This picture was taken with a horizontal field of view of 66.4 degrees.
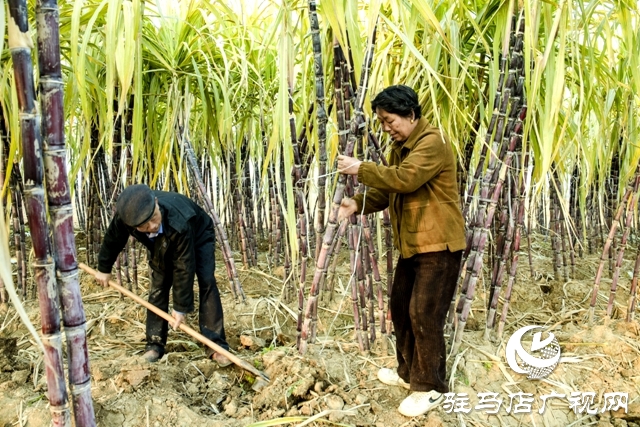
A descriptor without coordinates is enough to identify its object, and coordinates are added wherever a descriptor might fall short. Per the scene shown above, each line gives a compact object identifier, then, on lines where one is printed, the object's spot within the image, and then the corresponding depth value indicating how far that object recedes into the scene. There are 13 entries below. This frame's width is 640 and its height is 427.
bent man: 1.59
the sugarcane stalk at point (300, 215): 1.70
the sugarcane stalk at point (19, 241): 2.31
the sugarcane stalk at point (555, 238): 2.77
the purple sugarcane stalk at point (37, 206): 0.72
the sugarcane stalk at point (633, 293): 2.05
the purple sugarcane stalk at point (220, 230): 2.17
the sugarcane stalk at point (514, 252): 1.90
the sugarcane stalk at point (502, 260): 1.81
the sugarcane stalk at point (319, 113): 1.39
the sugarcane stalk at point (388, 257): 1.89
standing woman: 1.35
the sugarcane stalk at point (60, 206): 0.77
